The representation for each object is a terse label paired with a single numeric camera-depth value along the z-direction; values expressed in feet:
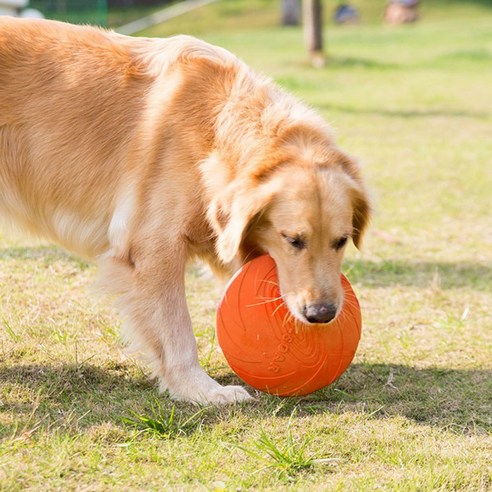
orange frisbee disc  13.09
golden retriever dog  12.66
